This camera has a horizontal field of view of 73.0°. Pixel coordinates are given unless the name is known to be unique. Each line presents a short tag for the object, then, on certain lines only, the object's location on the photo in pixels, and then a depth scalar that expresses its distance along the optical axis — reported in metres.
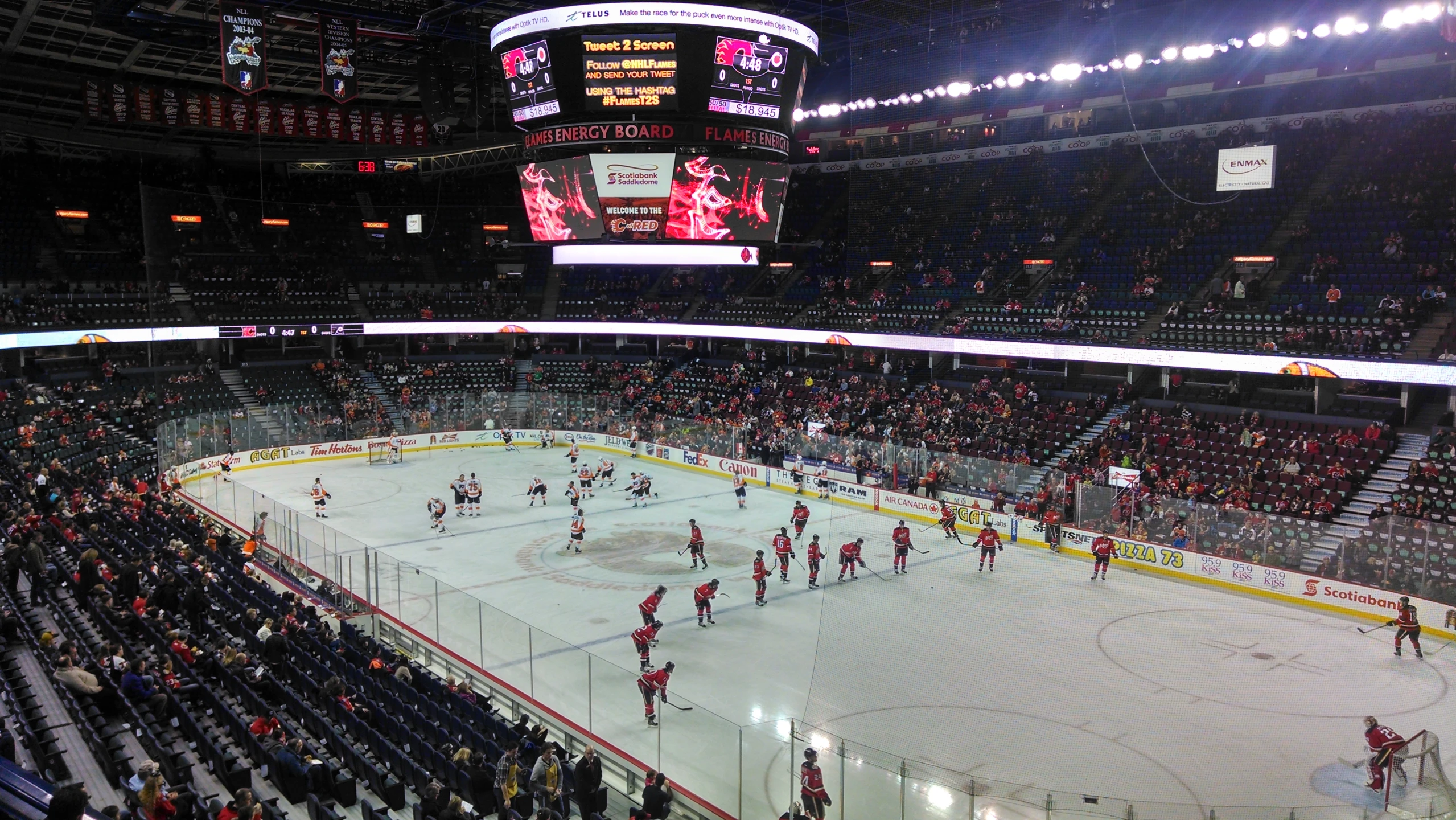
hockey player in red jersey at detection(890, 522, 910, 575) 21.39
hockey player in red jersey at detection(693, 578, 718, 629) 17.33
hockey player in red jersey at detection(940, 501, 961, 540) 24.11
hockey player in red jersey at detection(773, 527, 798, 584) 20.73
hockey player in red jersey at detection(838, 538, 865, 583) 20.80
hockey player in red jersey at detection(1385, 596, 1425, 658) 16.22
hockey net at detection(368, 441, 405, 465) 35.59
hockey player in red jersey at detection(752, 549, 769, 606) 18.83
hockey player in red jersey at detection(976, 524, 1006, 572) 21.73
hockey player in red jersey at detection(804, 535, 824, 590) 20.27
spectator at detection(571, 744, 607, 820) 10.20
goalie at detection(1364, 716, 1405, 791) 11.51
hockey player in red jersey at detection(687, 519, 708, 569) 21.38
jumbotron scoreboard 22.38
